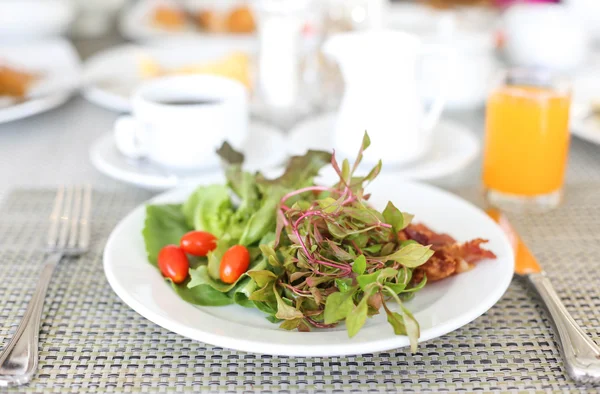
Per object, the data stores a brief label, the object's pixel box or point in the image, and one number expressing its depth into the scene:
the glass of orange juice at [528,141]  1.01
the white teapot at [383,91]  1.04
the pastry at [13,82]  1.48
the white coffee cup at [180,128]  1.06
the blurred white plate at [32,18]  1.77
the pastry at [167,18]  2.11
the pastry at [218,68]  1.49
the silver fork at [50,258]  0.63
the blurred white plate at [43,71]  1.41
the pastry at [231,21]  2.11
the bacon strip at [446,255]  0.72
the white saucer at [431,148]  1.06
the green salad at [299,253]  0.64
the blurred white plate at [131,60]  1.50
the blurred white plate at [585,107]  1.23
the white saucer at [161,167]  1.04
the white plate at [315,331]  0.60
